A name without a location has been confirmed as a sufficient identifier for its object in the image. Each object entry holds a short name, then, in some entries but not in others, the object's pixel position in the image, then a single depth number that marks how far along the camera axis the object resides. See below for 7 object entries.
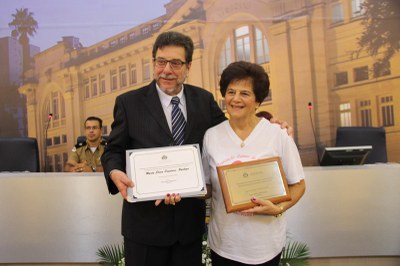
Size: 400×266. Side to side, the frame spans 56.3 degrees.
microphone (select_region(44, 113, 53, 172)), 5.03
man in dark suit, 1.37
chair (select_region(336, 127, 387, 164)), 3.96
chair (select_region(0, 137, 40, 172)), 3.89
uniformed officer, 3.92
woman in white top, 1.33
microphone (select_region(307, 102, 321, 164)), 4.61
